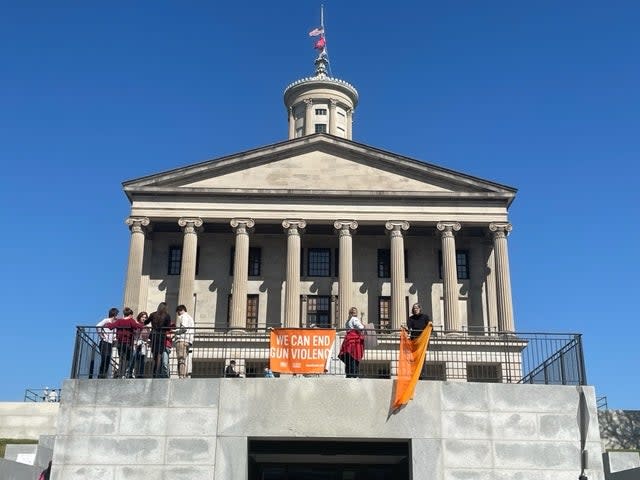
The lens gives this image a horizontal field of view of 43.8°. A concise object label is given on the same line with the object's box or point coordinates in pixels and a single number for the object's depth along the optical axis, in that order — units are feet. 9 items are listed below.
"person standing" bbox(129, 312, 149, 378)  61.41
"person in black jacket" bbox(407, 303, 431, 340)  63.41
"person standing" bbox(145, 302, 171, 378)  61.62
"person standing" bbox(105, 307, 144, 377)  61.72
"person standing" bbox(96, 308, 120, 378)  61.19
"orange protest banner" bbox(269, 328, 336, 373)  59.67
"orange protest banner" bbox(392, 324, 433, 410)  56.80
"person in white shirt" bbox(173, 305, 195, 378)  62.80
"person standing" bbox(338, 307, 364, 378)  61.21
